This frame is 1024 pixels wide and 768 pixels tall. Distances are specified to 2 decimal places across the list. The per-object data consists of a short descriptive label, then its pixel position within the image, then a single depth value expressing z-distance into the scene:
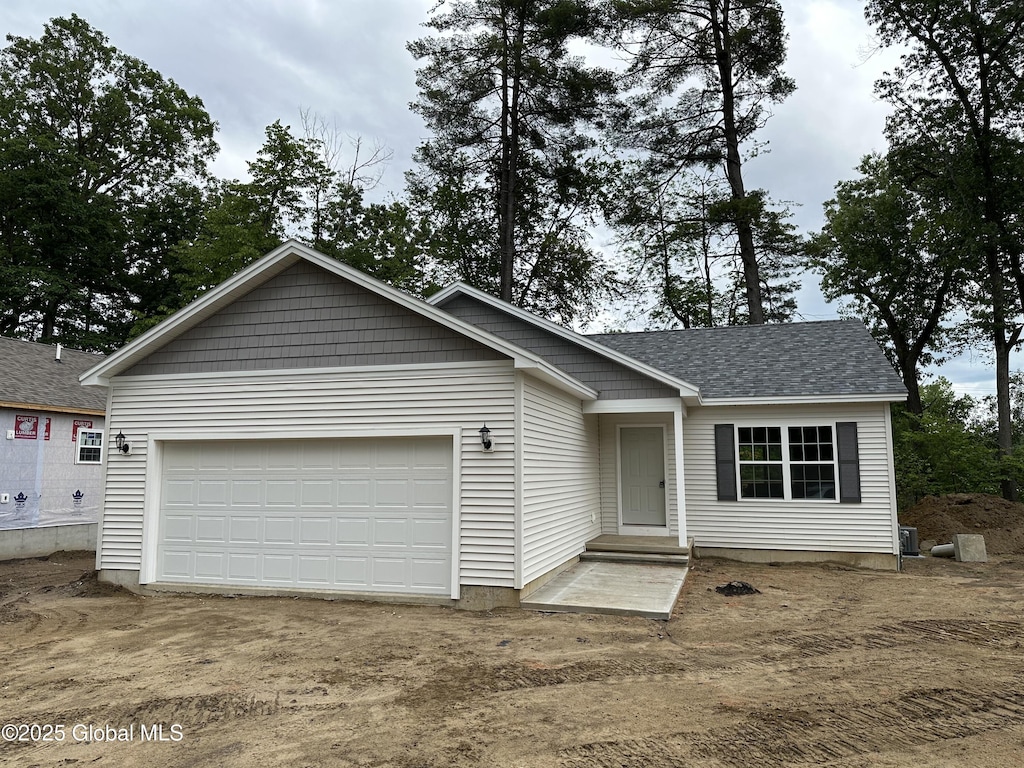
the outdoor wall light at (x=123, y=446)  8.88
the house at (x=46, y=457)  12.52
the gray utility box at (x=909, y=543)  11.83
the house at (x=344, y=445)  7.82
